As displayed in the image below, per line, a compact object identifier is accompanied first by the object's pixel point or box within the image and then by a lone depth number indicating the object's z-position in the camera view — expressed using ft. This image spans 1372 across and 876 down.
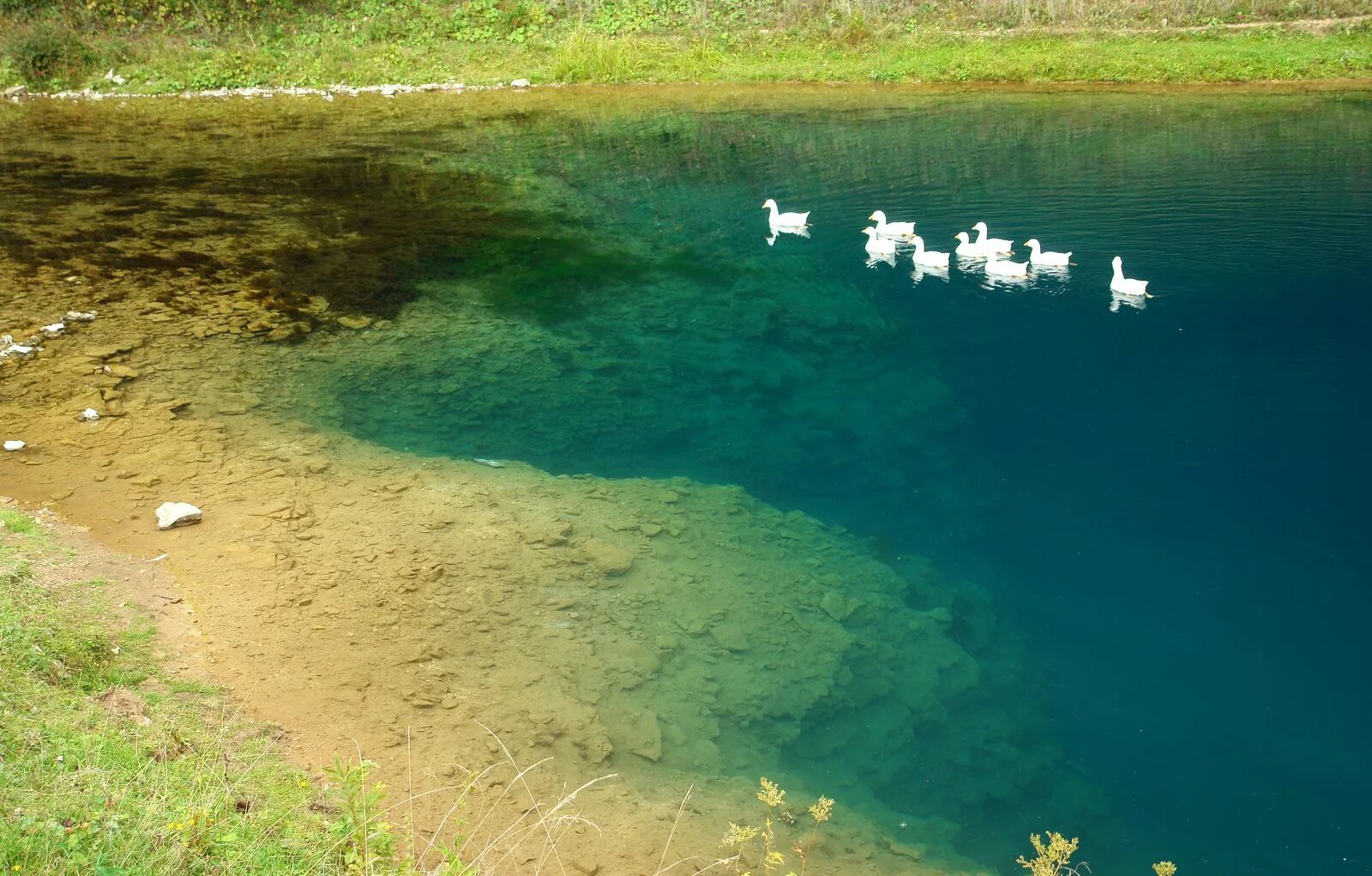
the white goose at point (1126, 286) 43.55
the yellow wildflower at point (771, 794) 16.05
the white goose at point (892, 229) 51.98
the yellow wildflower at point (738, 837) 16.21
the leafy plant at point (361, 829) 14.24
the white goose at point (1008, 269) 46.85
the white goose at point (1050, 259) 46.98
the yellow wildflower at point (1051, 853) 14.61
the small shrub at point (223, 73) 109.91
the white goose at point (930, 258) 48.75
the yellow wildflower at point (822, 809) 16.11
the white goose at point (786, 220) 55.31
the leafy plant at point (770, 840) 16.57
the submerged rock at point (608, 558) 26.18
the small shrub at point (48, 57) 111.14
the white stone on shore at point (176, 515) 25.89
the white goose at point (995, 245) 48.80
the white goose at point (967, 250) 49.37
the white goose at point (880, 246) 50.92
